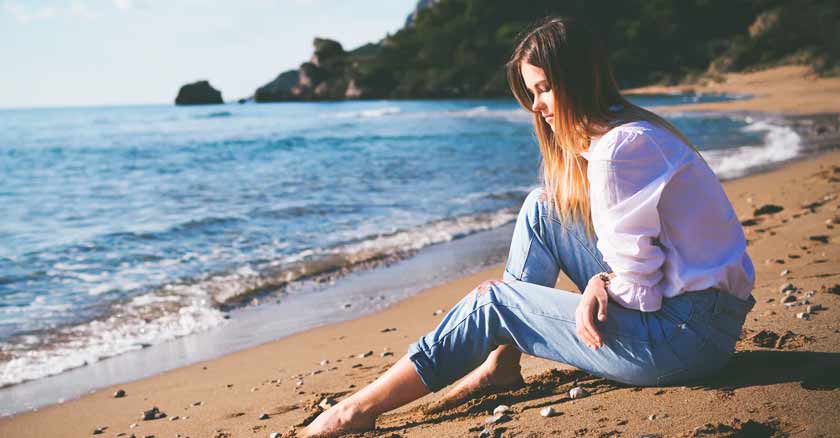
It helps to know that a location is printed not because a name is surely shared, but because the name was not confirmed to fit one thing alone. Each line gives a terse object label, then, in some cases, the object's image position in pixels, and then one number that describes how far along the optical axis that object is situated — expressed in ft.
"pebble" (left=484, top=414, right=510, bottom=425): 8.47
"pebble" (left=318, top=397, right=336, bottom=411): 10.76
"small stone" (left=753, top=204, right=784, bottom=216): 22.59
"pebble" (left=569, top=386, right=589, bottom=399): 8.80
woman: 6.86
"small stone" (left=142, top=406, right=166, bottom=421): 11.83
